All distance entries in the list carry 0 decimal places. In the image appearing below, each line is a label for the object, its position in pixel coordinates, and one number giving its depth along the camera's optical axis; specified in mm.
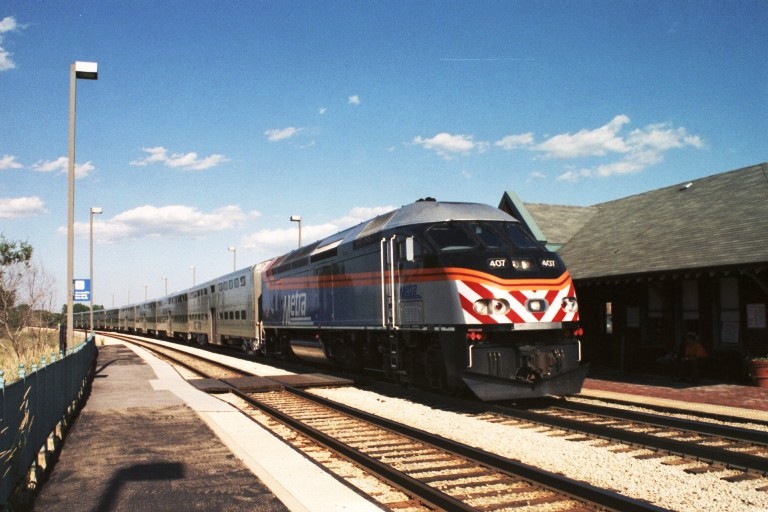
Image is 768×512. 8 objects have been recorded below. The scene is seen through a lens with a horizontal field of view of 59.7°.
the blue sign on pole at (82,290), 25448
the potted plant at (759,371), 14945
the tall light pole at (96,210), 33222
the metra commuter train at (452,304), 11570
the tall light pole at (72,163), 16703
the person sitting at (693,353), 16062
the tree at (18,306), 31188
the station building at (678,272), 16000
